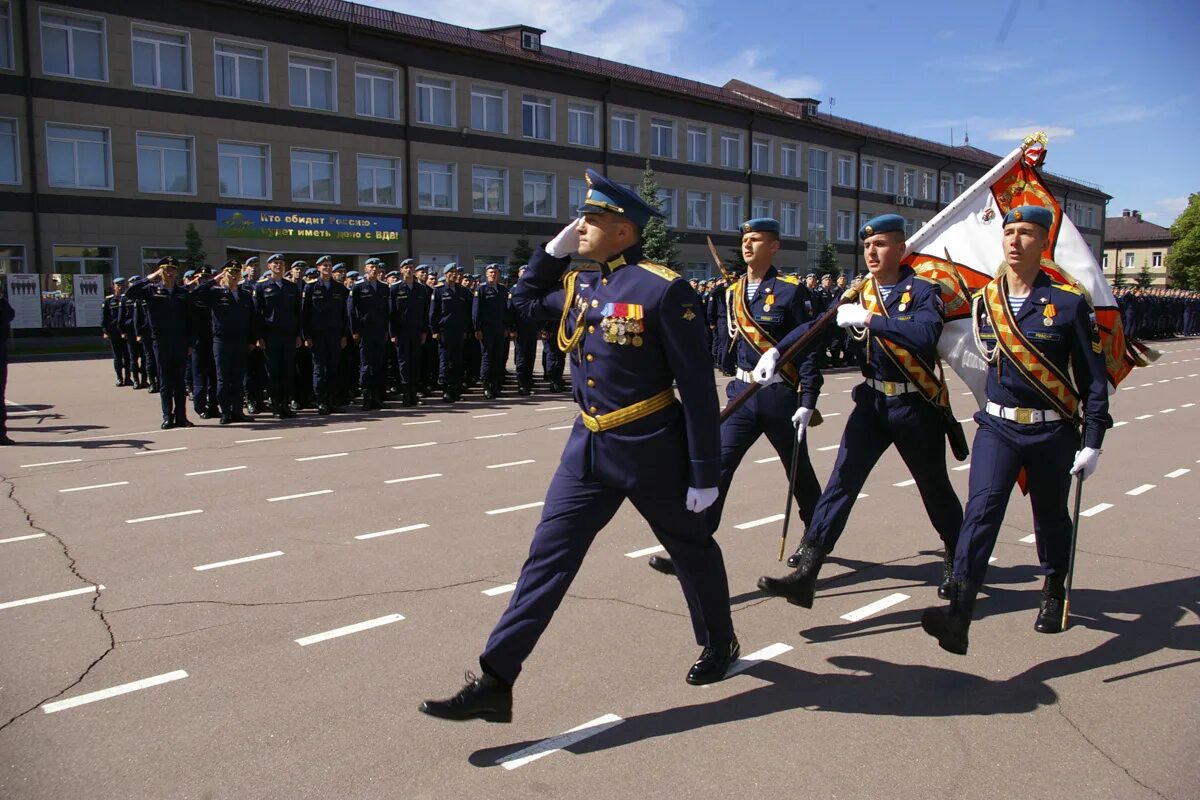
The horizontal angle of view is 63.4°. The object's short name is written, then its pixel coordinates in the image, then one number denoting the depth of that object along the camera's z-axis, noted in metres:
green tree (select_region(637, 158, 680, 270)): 36.50
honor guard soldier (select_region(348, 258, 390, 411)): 14.08
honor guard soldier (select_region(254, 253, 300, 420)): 13.00
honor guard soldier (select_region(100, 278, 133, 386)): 17.16
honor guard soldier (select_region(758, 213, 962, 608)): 5.20
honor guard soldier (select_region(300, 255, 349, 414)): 13.39
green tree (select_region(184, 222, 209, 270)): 28.39
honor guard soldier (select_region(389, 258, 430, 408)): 14.60
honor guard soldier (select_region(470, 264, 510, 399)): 15.84
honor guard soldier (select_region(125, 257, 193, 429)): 11.79
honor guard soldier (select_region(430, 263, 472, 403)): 15.36
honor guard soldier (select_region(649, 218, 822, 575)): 5.89
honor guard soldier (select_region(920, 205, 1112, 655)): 4.60
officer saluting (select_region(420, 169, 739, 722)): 3.75
